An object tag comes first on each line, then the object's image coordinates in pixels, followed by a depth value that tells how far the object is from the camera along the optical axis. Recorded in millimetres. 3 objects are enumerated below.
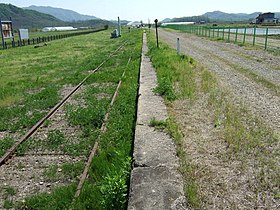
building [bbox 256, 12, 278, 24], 81920
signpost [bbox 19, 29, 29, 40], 29036
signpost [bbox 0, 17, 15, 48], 23537
